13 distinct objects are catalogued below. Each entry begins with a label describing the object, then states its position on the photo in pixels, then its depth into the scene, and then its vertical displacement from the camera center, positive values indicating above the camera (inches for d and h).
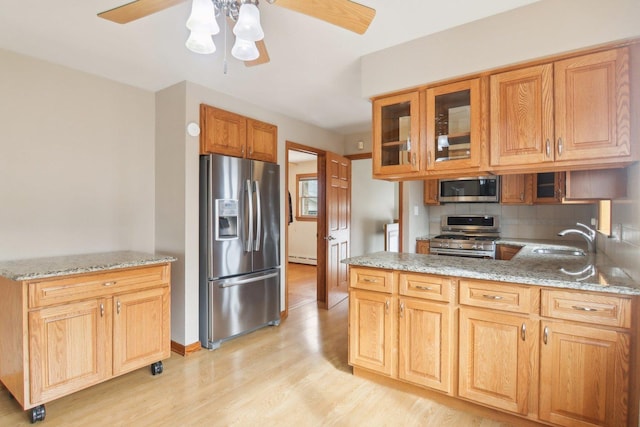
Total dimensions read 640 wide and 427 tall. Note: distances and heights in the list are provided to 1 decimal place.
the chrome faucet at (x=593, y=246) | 119.7 -12.7
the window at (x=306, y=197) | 298.7 +14.6
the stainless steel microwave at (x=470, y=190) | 160.9 +11.7
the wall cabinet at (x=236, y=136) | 116.5 +30.4
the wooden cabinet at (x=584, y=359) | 62.4 -29.5
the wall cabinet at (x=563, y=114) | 67.3 +22.1
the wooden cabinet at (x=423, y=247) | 171.2 -18.2
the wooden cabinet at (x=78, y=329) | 75.4 -30.3
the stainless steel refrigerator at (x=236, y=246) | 115.0 -12.6
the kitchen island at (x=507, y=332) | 63.2 -27.5
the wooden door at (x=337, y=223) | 165.3 -5.6
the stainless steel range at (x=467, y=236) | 153.0 -12.5
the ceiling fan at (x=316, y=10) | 53.8 +35.2
